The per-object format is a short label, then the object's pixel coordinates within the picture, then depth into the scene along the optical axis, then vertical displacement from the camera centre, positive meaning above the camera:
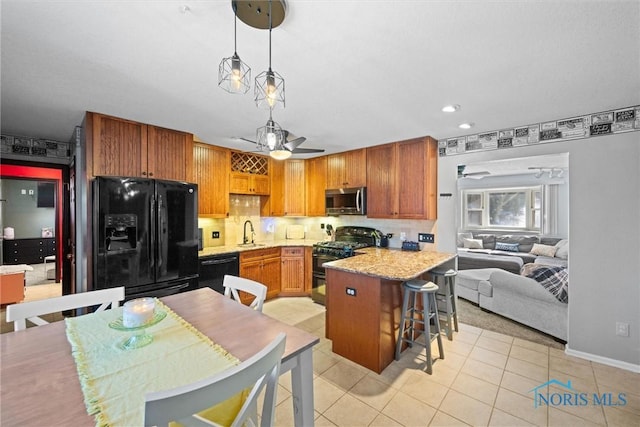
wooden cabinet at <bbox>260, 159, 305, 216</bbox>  4.68 +0.45
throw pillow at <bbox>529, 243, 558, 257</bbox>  3.87 -0.56
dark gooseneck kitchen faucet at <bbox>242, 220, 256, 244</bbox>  4.42 -0.33
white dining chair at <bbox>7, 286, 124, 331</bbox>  1.42 -0.54
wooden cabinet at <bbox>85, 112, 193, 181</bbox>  2.51 +0.69
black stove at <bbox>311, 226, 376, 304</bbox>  3.79 -0.52
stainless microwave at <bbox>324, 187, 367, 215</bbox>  3.98 +0.20
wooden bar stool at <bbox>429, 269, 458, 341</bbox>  2.85 -0.95
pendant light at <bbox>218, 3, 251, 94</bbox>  1.10 +0.62
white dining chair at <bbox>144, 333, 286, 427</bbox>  0.62 -0.48
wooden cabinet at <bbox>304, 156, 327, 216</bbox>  4.52 +0.53
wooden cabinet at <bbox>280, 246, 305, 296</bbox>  4.30 -0.95
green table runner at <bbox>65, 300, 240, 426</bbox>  0.80 -0.58
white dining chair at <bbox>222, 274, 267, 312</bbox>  1.74 -0.53
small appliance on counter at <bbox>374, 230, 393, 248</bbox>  4.08 -0.41
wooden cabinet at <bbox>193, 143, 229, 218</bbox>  3.62 +0.51
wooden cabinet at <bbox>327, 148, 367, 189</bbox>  4.02 +0.72
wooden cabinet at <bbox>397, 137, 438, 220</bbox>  3.41 +0.48
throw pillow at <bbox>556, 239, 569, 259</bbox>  3.40 -0.49
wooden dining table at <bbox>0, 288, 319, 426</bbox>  0.78 -0.58
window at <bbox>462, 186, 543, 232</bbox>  4.34 +0.09
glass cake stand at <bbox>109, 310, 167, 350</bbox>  1.17 -0.57
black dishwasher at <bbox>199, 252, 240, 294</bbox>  3.39 -0.72
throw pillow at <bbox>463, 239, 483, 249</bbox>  4.96 -0.58
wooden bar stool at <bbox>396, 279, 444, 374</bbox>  2.36 -0.96
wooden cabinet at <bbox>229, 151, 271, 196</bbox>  4.07 +0.65
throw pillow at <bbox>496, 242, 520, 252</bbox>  4.55 -0.59
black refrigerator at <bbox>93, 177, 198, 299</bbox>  2.44 -0.21
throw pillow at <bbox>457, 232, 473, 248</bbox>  5.07 -0.46
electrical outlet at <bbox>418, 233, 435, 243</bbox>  3.59 -0.33
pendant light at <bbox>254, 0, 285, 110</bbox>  1.17 +0.57
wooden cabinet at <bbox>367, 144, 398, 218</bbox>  3.68 +0.46
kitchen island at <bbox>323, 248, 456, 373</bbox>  2.31 -0.86
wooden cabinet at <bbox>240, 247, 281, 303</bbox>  3.84 -0.81
